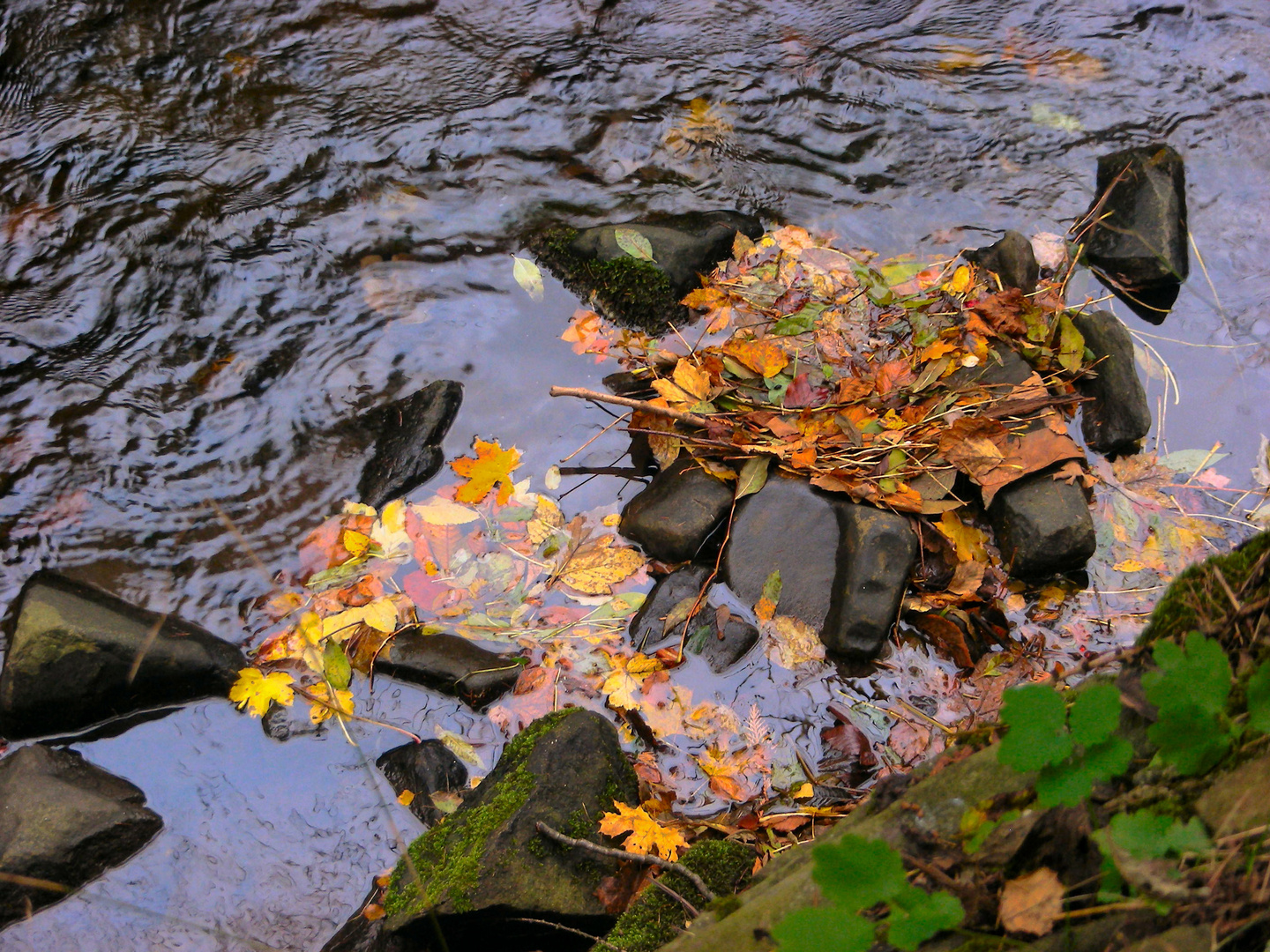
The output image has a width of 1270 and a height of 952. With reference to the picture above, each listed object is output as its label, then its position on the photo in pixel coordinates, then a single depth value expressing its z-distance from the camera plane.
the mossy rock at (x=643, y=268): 3.83
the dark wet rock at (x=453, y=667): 2.90
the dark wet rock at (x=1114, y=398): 3.32
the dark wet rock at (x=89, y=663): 2.75
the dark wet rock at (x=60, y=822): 2.48
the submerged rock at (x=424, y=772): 2.72
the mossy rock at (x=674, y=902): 2.09
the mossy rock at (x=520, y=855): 2.21
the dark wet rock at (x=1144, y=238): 3.88
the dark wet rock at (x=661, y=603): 2.97
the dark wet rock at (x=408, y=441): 3.39
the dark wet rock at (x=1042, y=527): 2.94
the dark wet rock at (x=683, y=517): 3.08
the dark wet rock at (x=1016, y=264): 3.70
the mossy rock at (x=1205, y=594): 1.59
